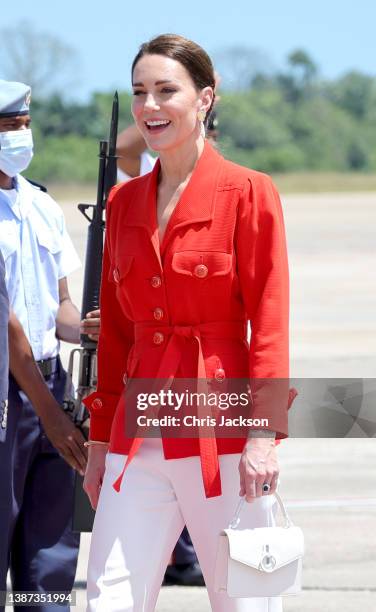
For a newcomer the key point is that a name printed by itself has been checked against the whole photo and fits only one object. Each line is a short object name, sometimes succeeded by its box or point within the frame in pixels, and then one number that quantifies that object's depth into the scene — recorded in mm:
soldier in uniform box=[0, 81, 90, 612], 9750
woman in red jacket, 7746
